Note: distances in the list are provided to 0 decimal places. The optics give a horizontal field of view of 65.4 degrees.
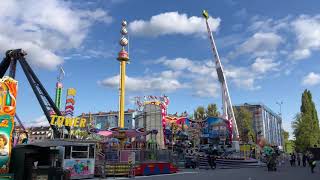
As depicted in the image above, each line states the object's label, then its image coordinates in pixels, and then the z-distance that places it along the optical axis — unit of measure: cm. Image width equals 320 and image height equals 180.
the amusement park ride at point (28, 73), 2819
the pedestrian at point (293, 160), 3189
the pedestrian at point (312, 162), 2058
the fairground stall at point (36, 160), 1056
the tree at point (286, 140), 9996
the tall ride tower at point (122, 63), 4934
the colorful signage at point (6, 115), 1121
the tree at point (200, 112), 6767
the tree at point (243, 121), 6953
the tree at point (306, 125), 5612
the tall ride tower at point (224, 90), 5183
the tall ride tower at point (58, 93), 5316
